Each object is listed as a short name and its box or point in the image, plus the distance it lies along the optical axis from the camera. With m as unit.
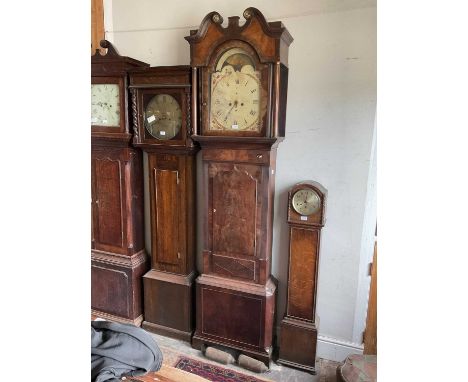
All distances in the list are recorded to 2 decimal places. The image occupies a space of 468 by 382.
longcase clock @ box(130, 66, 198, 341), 2.26
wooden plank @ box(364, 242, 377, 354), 2.16
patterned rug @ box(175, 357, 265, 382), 2.21
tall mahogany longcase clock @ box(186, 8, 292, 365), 1.97
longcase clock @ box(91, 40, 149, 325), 2.37
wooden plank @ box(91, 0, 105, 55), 2.53
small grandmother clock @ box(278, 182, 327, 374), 2.12
